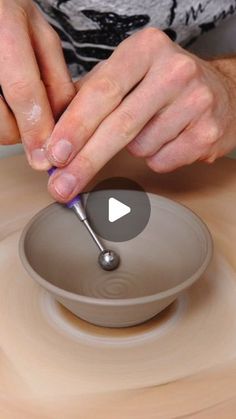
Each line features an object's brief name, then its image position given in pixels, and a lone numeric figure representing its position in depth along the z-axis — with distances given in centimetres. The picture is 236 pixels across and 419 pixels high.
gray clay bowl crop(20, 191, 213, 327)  82
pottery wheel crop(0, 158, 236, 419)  69
